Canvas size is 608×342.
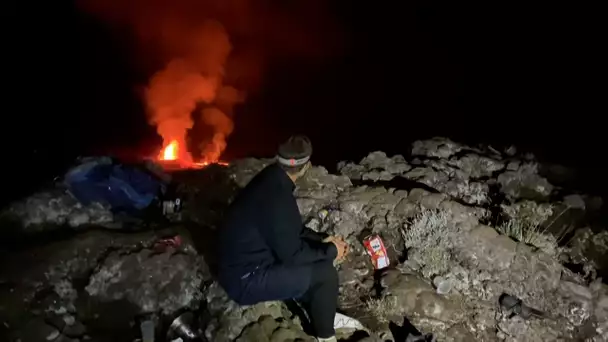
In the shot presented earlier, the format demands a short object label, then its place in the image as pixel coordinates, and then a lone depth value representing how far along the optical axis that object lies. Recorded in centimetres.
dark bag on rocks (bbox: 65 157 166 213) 773
